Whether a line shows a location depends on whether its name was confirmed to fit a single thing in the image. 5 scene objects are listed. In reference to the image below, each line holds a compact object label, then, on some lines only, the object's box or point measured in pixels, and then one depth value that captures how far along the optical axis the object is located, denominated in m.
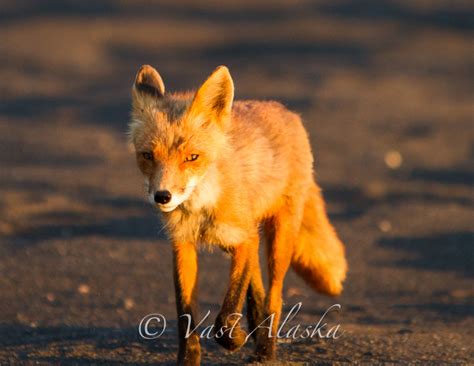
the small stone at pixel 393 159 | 27.19
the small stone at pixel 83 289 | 16.92
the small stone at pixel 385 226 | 21.62
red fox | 10.31
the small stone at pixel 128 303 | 16.17
